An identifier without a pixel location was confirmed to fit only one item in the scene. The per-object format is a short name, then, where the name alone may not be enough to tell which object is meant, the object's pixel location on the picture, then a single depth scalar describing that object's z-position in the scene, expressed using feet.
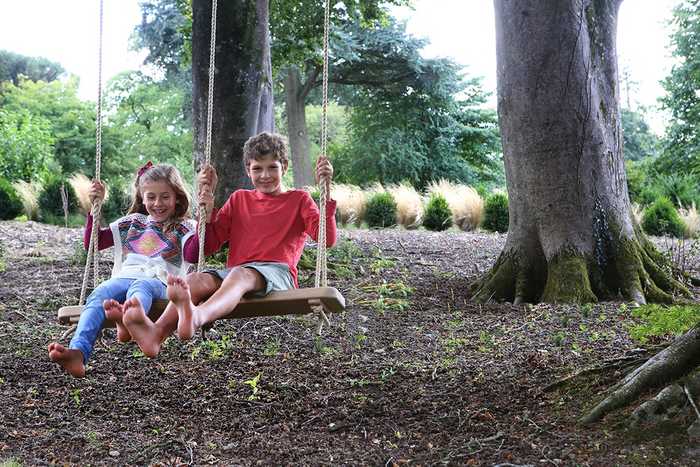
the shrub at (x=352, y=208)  41.91
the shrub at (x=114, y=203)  38.97
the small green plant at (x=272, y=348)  16.61
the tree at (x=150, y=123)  77.00
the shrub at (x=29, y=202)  39.73
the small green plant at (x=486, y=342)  15.75
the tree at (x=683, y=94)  64.54
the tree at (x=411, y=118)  68.74
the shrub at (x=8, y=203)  38.24
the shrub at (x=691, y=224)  36.86
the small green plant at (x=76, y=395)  14.70
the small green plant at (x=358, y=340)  16.76
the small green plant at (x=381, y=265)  23.02
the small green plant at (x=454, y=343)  15.98
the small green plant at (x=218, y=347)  16.66
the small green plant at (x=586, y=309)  16.92
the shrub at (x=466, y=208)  39.63
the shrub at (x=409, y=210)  40.83
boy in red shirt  11.85
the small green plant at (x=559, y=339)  15.40
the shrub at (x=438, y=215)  40.09
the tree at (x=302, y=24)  31.42
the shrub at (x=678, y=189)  46.65
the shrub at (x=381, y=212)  40.91
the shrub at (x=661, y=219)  36.17
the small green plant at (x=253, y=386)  14.66
